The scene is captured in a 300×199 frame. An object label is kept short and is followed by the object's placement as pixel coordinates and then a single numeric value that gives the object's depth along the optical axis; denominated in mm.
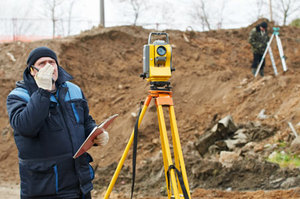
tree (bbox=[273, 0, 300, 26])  26797
